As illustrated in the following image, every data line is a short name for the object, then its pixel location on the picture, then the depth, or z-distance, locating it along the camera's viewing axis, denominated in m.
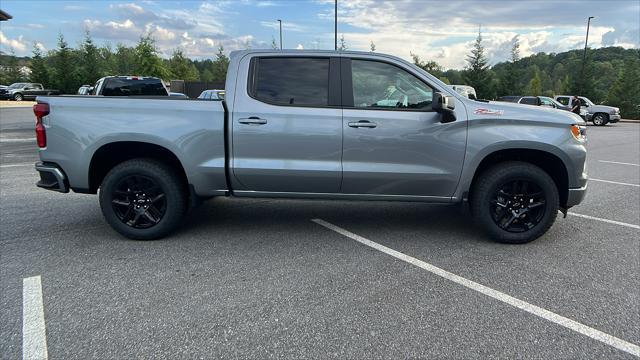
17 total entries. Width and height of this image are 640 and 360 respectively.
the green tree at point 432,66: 45.31
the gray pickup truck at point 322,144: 4.31
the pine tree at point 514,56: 42.56
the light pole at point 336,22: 30.45
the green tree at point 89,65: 44.72
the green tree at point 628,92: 33.88
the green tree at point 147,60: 43.78
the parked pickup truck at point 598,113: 26.03
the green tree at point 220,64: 53.98
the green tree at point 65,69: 44.44
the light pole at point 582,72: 36.38
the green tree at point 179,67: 54.19
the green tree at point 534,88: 43.09
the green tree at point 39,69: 48.28
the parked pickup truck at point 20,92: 43.59
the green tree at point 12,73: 59.06
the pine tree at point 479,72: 42.12
